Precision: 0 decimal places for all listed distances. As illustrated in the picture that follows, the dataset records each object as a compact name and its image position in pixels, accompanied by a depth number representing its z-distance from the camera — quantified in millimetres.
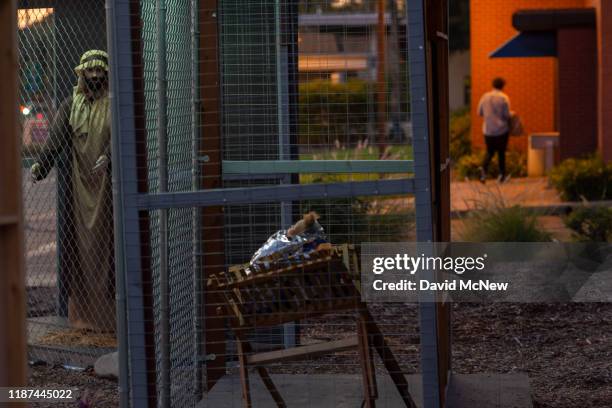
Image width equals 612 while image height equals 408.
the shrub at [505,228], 11000
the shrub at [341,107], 25094
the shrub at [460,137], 24514
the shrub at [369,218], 9977
